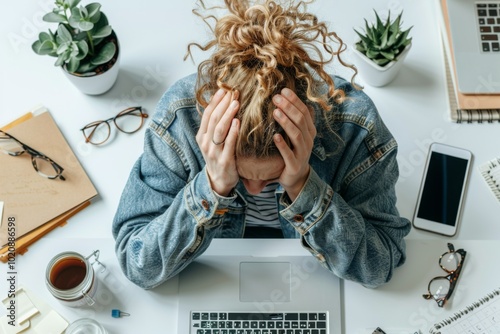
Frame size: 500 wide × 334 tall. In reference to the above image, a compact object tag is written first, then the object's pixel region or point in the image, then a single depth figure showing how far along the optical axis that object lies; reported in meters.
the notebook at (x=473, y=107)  1.28
